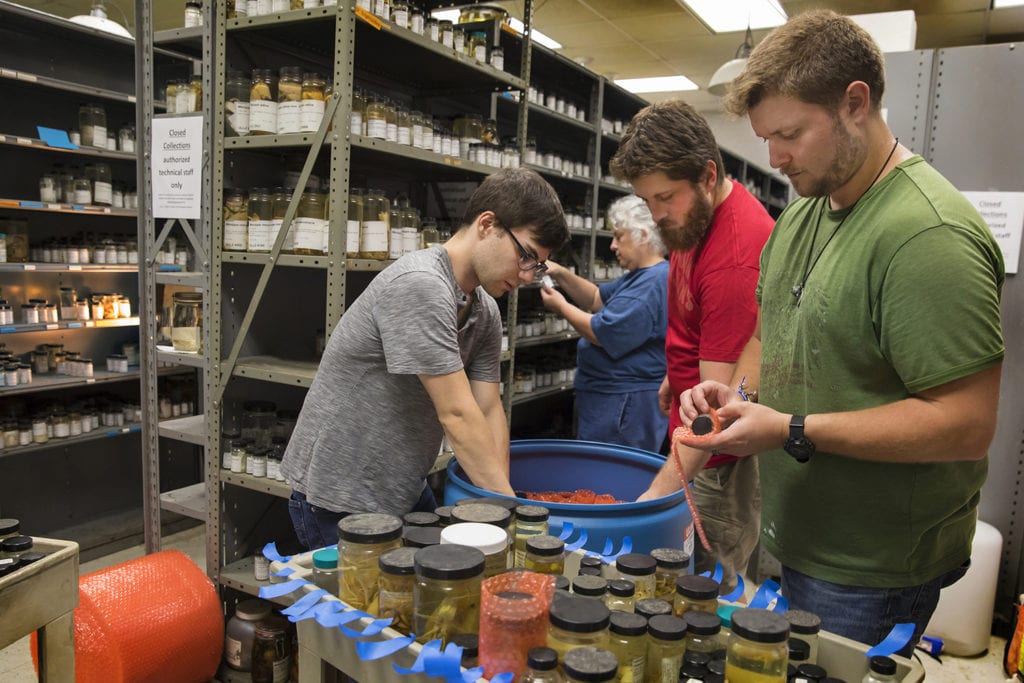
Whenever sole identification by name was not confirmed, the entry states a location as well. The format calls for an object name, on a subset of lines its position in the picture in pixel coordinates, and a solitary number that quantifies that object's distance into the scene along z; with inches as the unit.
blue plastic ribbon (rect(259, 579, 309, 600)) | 40.1
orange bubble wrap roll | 88.0
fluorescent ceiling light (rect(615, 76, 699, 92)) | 348.5
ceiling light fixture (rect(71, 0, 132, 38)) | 175.8
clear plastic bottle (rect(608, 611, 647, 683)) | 33.2
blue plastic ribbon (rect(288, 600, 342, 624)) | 38.0
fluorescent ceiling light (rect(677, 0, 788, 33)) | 239.3
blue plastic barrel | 64.1
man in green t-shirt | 43.0
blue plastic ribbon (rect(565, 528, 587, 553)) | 47.9
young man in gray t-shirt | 61.2
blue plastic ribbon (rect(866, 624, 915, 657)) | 35.5
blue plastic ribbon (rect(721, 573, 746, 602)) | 42.2
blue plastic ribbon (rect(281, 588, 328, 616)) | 38.5
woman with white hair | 126.9
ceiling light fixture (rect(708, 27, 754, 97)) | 175.3
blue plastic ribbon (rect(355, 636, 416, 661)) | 34.4
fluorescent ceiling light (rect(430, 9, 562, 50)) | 288.7
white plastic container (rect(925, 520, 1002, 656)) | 121.3
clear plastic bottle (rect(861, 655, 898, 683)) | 34.5
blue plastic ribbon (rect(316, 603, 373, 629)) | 36.6
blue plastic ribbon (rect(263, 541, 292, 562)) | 44.1
